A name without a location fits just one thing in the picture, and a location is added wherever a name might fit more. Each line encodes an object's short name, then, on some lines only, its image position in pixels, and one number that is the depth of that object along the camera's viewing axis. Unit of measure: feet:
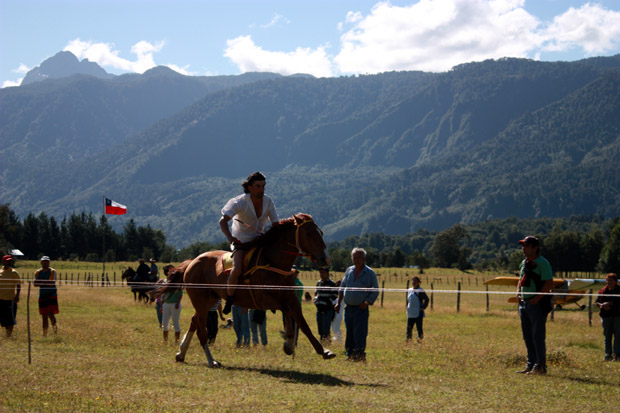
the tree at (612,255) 291.99
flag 154.61
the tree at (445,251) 412.57
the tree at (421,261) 373.61
